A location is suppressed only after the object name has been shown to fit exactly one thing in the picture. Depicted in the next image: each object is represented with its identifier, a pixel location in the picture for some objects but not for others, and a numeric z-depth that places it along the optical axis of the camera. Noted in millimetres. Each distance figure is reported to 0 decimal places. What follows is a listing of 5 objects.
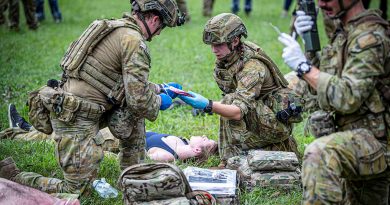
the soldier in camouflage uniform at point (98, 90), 9766
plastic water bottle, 10352
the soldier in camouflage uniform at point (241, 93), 11328
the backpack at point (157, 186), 8820
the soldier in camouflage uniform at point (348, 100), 7496
